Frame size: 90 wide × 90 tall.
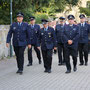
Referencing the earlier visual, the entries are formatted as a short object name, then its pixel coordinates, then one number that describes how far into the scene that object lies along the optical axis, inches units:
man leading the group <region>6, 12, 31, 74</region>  370.6
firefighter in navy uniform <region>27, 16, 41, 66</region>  447.8
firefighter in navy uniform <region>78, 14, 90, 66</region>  442.1
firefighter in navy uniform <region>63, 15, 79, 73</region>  377.5
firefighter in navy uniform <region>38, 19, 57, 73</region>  384.2
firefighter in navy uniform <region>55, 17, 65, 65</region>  447.8
